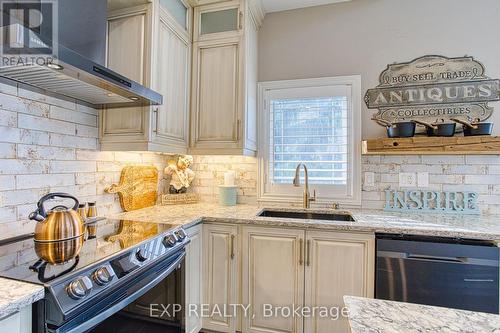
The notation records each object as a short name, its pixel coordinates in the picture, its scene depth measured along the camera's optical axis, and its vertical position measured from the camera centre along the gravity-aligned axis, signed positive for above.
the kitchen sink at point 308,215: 2.19 -0.41
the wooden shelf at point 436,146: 1.85 +0.18
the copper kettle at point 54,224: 1.15 -0.26
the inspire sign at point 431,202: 2.04 -0.26
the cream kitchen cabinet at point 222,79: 2.13 +0.75
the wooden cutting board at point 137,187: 1.99 -0.16
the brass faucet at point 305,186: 2.22 -0.15
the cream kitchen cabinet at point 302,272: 1.67 -0.70
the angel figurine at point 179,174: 2.38 -0.06
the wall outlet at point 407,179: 2.16 -0.08
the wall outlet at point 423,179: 2.14 -0.08
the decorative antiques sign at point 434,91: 2.06 +0.65
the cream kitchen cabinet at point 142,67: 1.76 +0.70
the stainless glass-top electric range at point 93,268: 0.84 -0.40
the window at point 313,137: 2.28 +0.29
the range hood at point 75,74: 0.99 +0.43
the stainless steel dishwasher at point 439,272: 1.47 -0.60
